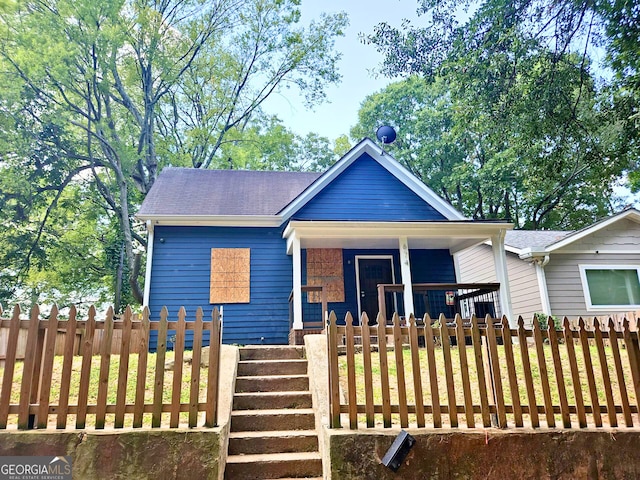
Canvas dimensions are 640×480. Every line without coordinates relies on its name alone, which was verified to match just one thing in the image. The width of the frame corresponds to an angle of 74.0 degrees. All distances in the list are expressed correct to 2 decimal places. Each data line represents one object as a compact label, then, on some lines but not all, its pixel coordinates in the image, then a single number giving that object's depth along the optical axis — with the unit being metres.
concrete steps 4.06
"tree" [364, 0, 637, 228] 7.97
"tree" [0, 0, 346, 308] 15.77
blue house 9.73
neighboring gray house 12.08
